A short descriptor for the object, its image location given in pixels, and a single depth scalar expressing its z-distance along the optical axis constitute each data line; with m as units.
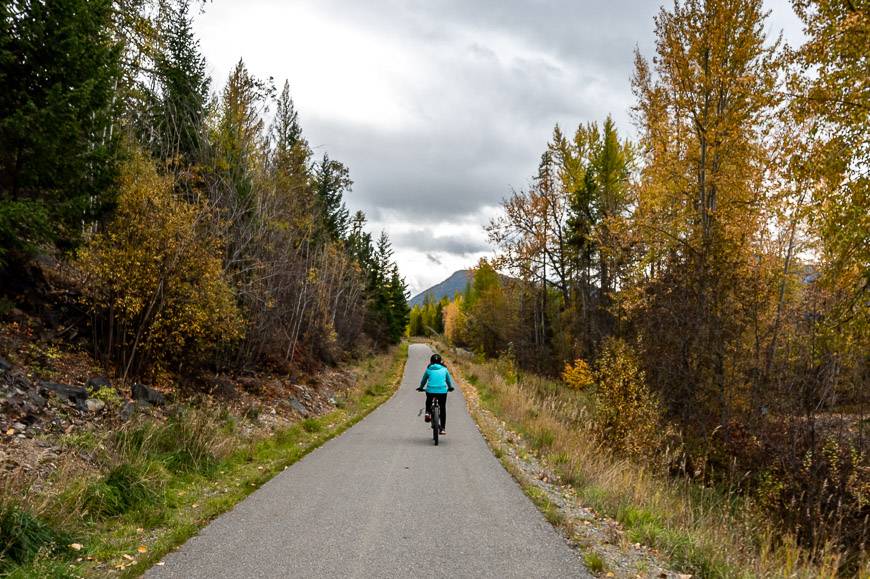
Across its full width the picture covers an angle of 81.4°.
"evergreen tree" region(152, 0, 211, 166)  13.37
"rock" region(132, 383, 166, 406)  10.19
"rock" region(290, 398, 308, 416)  15.89
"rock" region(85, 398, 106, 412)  8.59
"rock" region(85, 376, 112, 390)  9.40
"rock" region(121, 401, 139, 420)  9.00
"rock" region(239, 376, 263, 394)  15.92
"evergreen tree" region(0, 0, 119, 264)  8.44
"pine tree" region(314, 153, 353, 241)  40.69
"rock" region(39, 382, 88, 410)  8.35
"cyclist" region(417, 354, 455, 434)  12.59
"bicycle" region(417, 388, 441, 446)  11.73
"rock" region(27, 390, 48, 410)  7.73
